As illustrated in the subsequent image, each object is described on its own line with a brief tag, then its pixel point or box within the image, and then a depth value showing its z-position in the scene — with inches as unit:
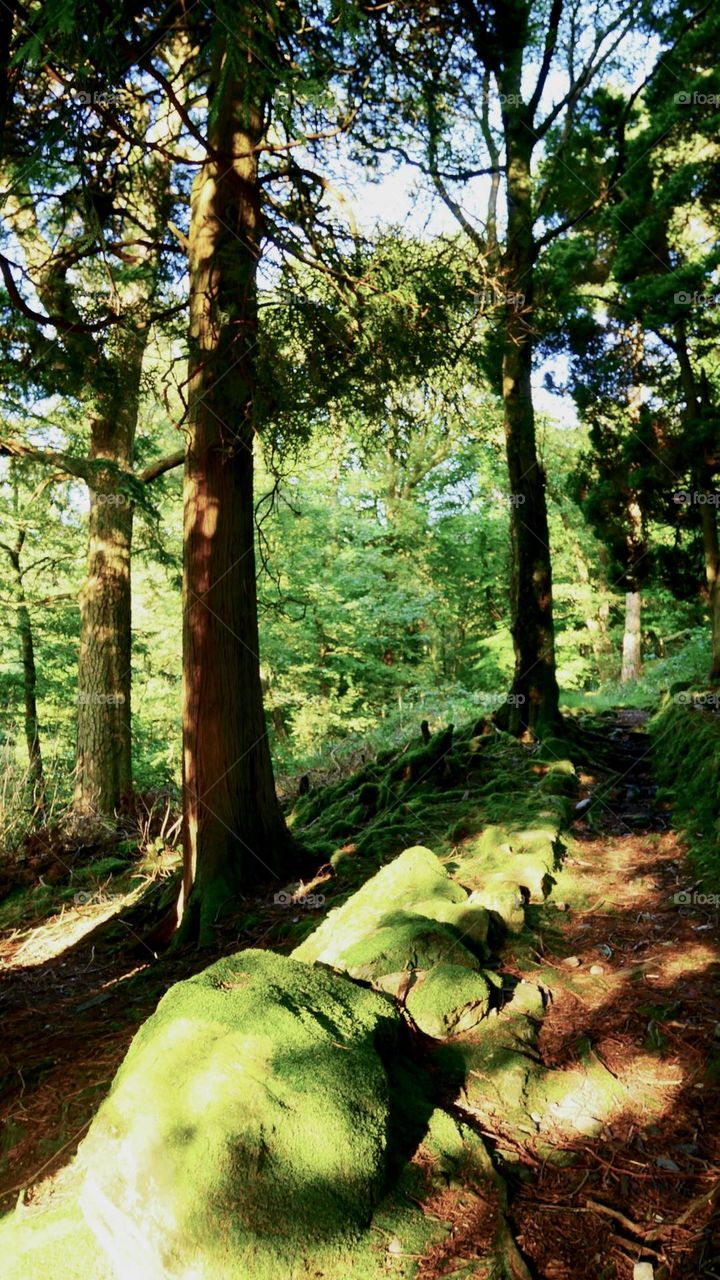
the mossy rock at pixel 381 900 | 143.6
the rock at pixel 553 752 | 288.0
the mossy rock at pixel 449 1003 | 118.3
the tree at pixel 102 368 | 223.5
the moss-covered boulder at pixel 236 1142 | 71.4
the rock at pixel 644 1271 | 73.5
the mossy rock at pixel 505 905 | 155.8
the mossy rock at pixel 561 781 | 251.0
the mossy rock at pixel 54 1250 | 73.5
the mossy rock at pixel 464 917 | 140.9
